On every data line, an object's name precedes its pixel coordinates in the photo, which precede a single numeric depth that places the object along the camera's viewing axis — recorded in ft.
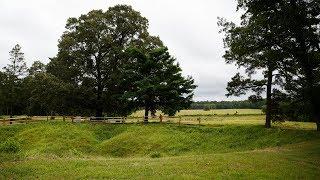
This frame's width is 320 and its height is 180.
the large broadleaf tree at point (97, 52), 103.50
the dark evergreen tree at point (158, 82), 93.80
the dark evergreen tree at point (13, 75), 131.80
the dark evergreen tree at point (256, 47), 57.57
